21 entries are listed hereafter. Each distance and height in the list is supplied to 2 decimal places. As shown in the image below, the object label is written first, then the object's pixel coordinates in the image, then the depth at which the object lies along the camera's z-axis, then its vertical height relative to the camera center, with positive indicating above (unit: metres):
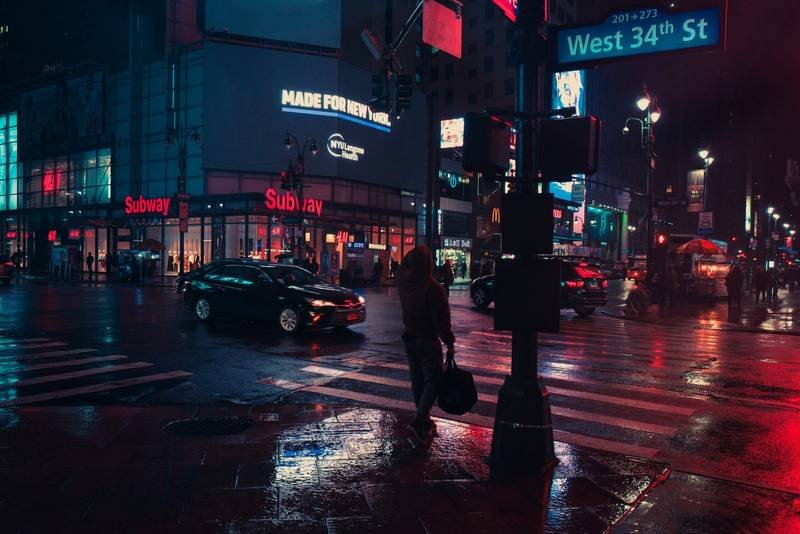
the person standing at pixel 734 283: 24.95 -1.05
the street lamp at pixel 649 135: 24.32 +4.79
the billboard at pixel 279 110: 43.47 +10.27
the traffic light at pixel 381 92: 16.48 +4.30
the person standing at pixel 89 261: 48.29 -1.08
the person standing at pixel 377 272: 38.53 -1.25
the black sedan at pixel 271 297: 14.16 -1.11
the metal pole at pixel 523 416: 5.26 -1.40
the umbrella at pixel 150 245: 40.50 +0.26
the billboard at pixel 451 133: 61.94 +12.31
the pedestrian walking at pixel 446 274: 28.88 -0.99
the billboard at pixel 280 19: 44.50 +16.99
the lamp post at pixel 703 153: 36.75 +6.28
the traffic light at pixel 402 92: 17.05 +4.45
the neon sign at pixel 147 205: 44.03 +3.18
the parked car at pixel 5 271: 30.27 -1.21
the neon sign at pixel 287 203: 39.62 +3.19
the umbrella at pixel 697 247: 30.98 +0.49
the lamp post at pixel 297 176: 34.69 +4.24
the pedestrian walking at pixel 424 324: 5.92 -0.70
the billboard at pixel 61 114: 52.12 +12.06
